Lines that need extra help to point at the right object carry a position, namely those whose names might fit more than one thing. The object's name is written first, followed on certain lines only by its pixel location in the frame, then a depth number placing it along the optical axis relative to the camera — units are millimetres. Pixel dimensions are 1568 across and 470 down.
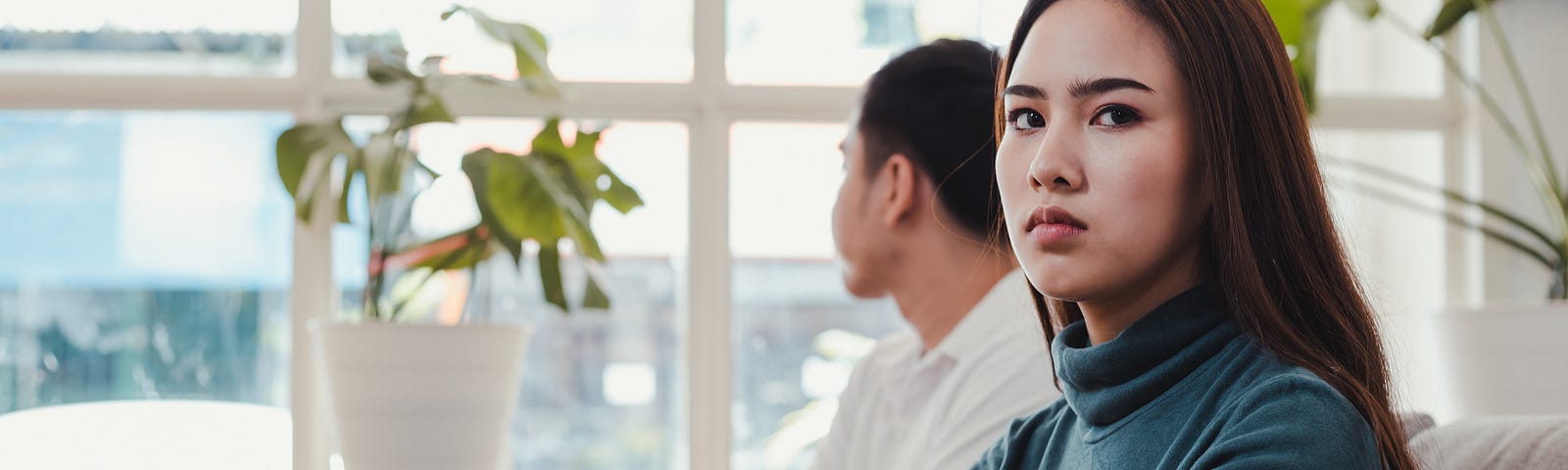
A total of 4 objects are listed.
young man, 1810
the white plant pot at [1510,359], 2572
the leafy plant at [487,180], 2580
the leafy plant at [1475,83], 2721
